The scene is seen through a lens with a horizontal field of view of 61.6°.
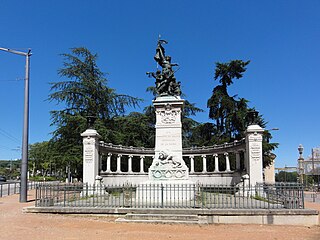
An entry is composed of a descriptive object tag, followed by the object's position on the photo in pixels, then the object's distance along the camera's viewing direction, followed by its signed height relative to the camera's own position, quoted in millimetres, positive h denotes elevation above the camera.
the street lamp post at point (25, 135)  16562 +1167
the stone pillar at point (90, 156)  19203 -221
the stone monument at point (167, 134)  15680 +1186
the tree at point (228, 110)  33750 +5625
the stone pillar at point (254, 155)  17953 -194
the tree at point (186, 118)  39541 +5044
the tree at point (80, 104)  29125 +5867
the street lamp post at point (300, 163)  42938 -1828
